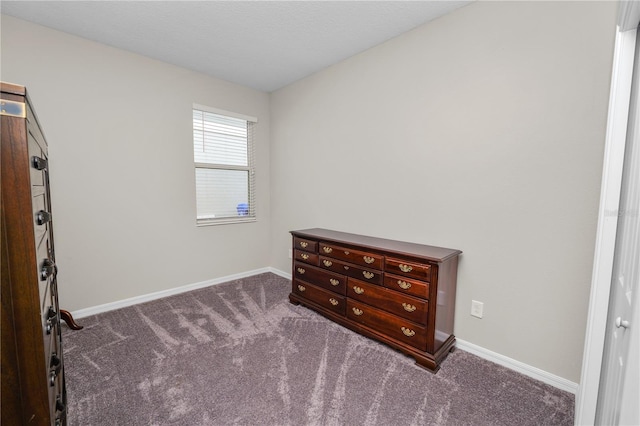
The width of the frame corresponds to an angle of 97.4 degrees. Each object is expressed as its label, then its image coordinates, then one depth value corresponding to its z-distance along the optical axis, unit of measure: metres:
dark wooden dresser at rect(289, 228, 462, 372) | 1.92
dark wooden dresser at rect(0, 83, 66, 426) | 0.69
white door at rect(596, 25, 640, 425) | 0.80
